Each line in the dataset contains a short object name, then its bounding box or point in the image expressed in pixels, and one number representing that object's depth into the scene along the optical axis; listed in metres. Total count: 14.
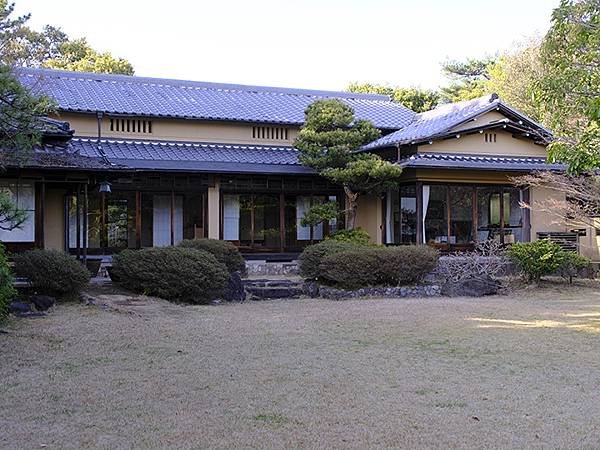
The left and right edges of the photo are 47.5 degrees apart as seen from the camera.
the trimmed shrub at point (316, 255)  16.48
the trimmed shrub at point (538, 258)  17.06
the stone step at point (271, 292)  15.66
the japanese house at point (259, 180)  19.89
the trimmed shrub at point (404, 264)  15.98
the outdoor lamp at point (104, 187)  16.47
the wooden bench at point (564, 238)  19.84
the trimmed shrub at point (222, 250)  17.00
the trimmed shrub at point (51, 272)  12.93
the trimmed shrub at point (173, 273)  14.04
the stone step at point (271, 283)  16.42
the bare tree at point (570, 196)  19.02
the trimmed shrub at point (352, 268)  15.71
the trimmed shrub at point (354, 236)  19.45
